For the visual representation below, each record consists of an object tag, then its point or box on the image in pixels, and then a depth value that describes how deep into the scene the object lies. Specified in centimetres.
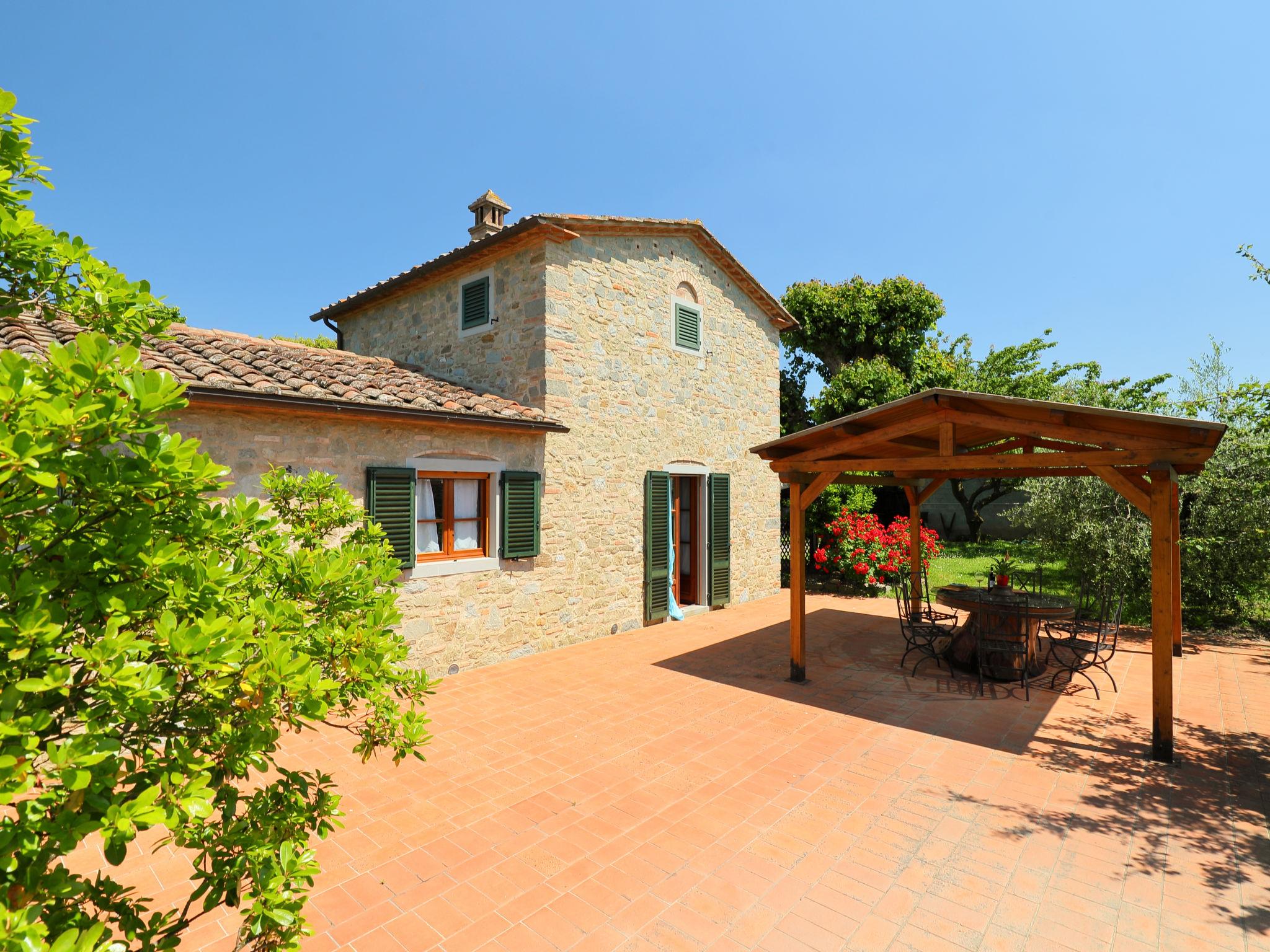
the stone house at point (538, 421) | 657
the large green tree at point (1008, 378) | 1995
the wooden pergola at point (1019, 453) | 486
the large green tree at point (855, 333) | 1728
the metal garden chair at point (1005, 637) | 657
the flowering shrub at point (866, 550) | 1262
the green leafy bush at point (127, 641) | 118
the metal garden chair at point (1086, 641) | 646
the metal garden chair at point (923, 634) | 714
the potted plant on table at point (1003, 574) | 713
